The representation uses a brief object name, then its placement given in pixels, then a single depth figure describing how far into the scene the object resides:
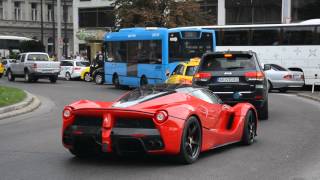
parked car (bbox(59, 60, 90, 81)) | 40.47
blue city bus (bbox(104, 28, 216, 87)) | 26.14
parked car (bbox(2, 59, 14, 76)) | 45.84
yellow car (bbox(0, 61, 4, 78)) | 43.69
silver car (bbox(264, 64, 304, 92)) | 28.20
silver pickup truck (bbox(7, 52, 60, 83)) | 35.25
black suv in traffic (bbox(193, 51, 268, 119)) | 14.58
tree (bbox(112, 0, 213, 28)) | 42.53
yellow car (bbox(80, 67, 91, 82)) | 39.62
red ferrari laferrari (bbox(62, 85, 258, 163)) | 8.07
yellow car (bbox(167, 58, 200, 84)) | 21.88
